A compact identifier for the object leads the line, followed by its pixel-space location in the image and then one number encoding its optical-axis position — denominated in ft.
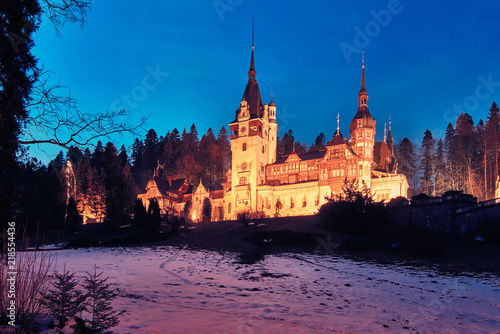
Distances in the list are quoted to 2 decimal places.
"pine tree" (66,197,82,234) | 149.48
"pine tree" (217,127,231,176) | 326.03
